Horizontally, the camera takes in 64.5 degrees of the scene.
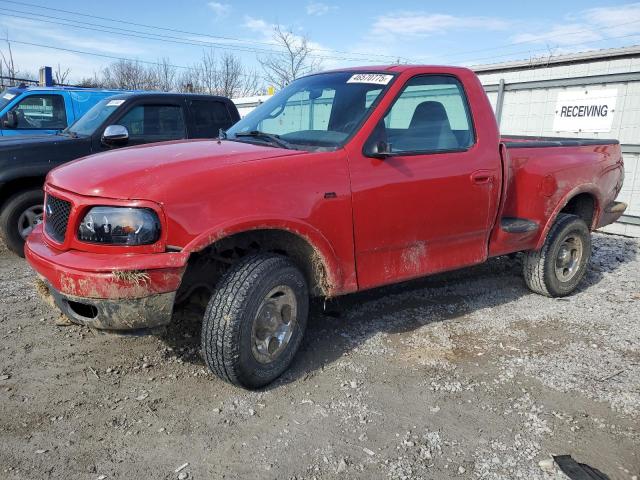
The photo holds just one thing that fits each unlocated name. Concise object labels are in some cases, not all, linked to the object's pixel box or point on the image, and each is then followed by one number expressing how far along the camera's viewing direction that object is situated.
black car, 5.55
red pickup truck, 2.69
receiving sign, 8.12
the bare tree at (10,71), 34.17
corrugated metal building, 7.88
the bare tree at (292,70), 31.00
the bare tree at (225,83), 38.00
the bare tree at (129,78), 38.25
